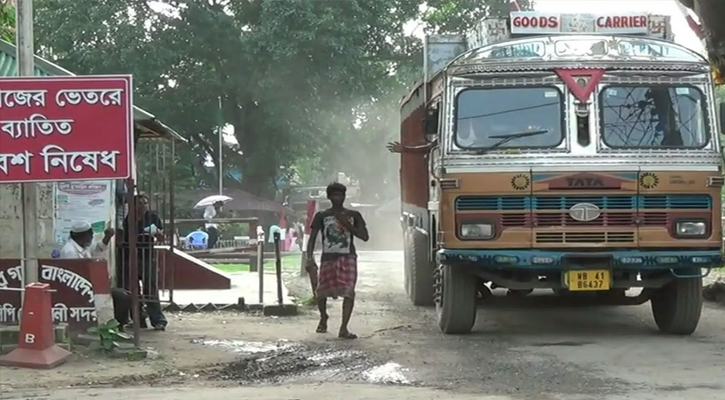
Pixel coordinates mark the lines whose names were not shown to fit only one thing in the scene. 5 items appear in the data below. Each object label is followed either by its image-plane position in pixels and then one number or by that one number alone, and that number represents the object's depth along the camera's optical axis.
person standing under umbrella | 30.86
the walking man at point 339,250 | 10.49
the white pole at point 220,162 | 37.84
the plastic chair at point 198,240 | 30.47
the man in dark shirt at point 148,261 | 10.93
